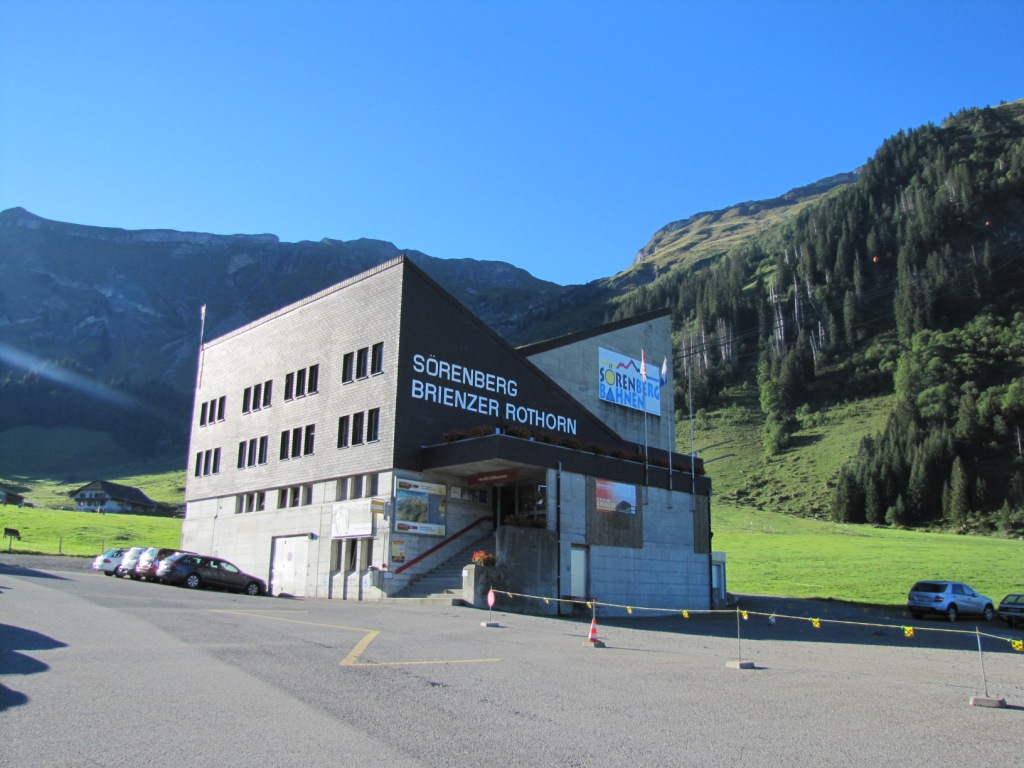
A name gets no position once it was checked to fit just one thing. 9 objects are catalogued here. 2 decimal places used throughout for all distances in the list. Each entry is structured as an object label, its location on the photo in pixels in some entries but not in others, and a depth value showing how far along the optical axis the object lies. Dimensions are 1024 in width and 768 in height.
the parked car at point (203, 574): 31.38
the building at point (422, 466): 32.44
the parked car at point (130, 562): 34.09
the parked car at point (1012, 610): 33.12
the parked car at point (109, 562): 35.91
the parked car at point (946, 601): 33.44
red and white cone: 17.33
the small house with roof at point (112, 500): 114.12
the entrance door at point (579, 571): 32.67
